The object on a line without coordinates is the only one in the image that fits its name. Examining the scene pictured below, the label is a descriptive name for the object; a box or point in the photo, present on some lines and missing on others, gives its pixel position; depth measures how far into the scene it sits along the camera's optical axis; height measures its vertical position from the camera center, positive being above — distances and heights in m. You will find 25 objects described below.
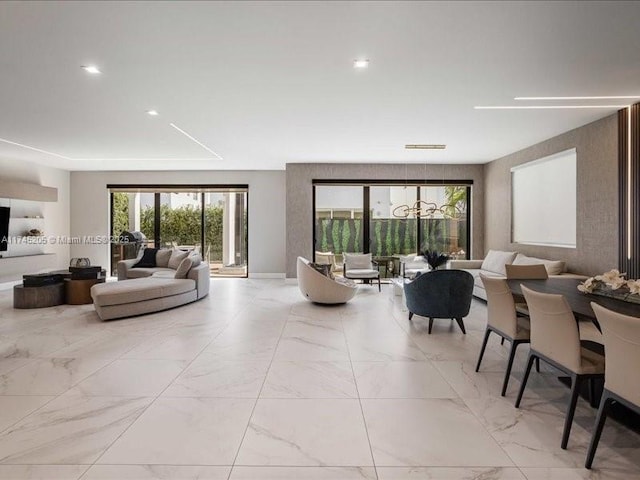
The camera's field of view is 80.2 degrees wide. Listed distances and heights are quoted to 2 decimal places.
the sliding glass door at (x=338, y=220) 9.11 +0.41
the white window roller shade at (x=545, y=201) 6.10 +0.64
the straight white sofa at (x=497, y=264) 5.79 -0.51
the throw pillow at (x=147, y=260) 8.23 -0.51
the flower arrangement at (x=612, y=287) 2.79 -0.40
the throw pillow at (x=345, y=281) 6.48 -0.81
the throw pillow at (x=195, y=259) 6.75 -0.41
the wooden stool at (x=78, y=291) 6.41 -0.92
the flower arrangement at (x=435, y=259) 6.38 -0.37
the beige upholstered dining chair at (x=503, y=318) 3.03 -0.69
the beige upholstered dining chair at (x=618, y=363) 1.85 -0.65
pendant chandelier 8.95 +0.65
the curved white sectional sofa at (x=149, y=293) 5.32 -0.86
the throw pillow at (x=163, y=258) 8.20 -0.46
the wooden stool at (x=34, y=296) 6.10 -0.97
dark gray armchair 4.73 -0.71
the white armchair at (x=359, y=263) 8.07 -0.57
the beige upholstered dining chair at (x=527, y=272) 4.33 -0.40
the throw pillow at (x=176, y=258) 7.93 -0.45
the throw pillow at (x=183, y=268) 6.55 -0.54
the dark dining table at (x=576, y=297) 2.42 -0.47
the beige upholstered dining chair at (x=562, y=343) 2.30 -0.69
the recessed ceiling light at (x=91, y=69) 3.70 +1.65
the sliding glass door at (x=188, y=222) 10.16 +0.40
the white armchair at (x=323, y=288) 6.19 -0.84
